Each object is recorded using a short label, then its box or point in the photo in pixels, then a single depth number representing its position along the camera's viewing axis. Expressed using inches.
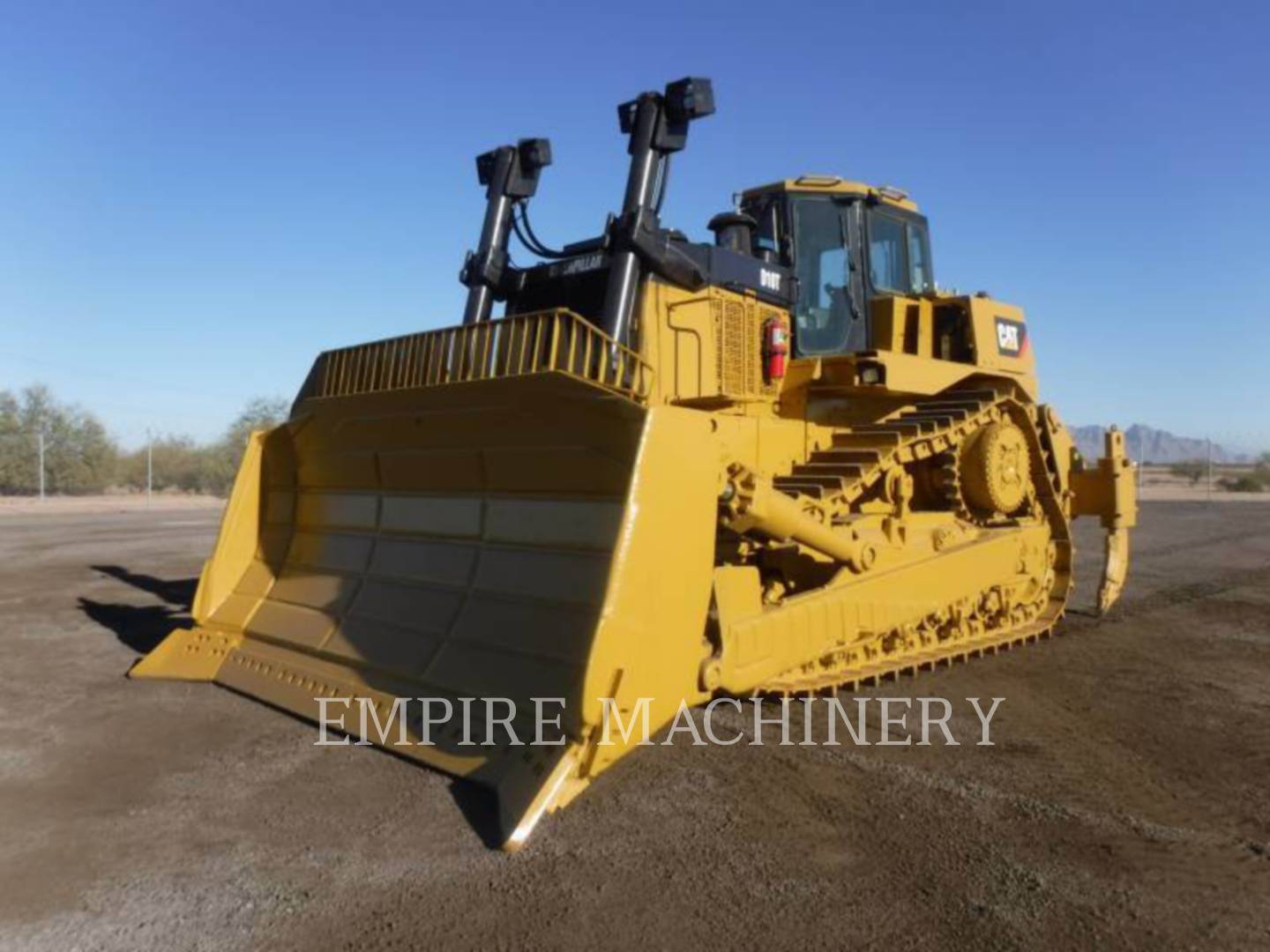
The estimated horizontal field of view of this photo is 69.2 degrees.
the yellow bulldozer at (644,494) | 161.6
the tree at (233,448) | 2028.4
